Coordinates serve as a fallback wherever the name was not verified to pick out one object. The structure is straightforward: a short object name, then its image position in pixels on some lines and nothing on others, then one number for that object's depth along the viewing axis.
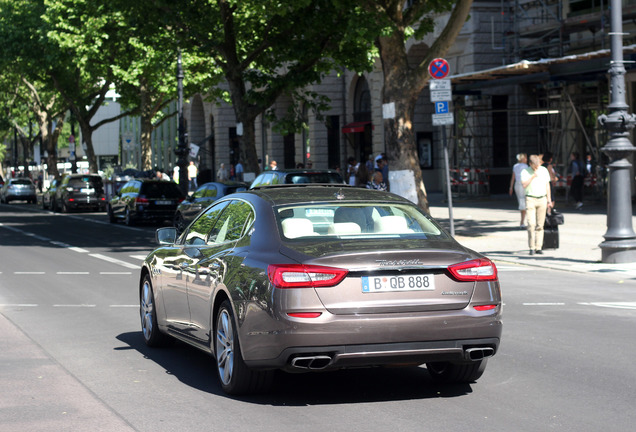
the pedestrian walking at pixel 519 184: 25.23
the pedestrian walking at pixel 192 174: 52.28
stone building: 31.75
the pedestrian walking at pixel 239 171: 48.79
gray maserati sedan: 6.77
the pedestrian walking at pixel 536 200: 19.17
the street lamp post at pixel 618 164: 17.14
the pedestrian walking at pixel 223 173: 55.12
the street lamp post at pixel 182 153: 41.66
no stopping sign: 21.44
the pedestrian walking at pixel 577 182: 31.52
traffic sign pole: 20.67
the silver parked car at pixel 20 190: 59.53
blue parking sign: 20.89
